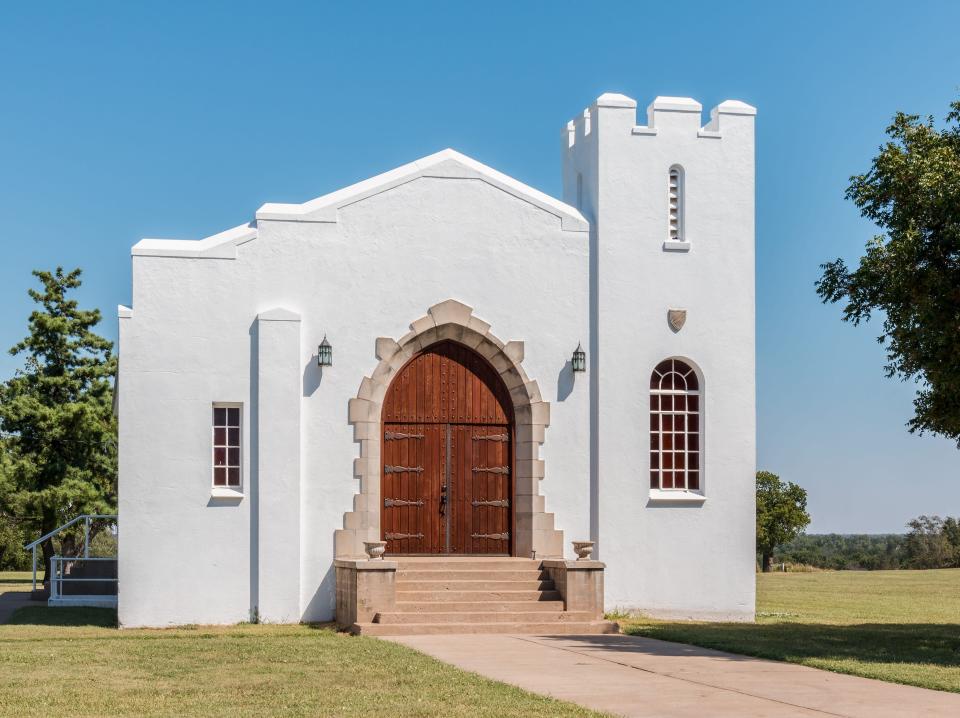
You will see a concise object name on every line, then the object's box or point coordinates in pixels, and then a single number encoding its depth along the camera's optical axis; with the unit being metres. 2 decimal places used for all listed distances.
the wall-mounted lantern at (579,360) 19.48
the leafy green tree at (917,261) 14.40
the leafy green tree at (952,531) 53.53
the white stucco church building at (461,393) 18.20
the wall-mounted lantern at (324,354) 18.61
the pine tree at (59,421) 31.91
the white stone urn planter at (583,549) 18.16
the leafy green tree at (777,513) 47.59
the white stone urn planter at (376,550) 17.48
